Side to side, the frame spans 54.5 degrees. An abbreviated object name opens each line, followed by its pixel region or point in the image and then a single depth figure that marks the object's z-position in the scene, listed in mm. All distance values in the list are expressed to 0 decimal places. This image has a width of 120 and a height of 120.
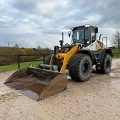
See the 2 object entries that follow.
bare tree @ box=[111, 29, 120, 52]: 29374
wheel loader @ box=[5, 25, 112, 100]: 3634
